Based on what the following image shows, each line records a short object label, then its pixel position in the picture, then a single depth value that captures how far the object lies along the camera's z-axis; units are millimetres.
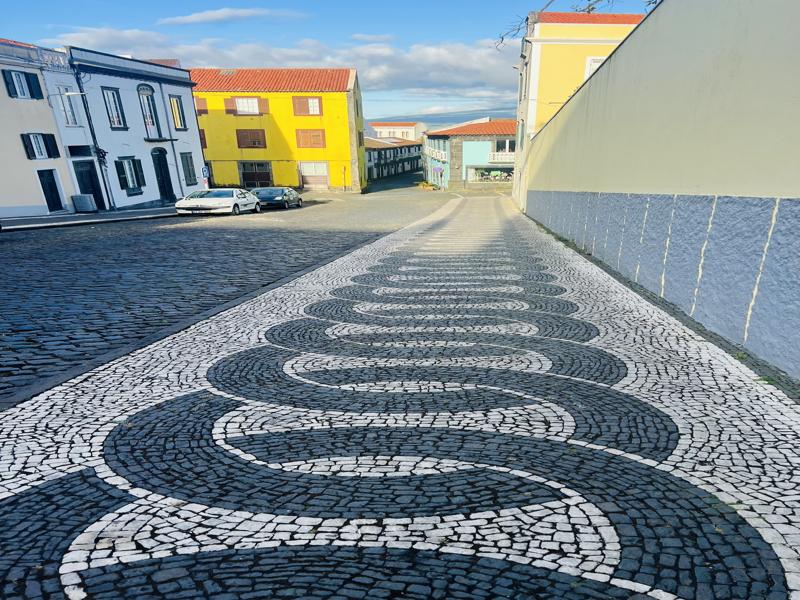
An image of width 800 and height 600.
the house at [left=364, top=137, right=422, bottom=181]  66312
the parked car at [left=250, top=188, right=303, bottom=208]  28422
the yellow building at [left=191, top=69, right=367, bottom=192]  43625
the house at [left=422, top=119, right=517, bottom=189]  47312
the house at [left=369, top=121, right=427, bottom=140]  111750
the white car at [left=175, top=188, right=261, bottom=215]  22828
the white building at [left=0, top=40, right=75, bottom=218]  22031
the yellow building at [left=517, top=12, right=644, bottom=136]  26125
